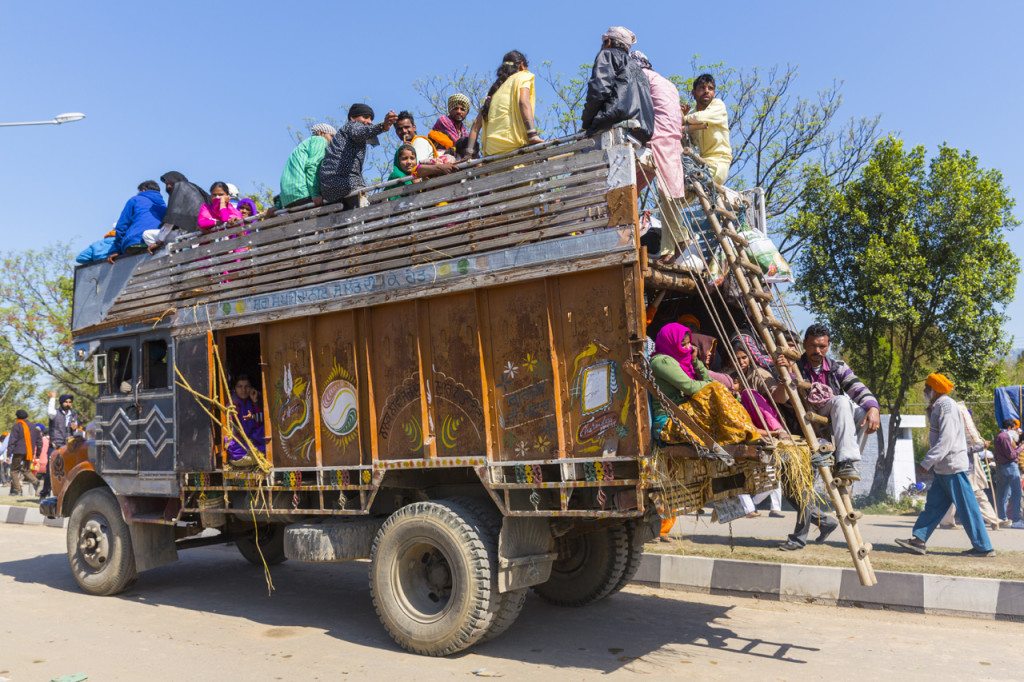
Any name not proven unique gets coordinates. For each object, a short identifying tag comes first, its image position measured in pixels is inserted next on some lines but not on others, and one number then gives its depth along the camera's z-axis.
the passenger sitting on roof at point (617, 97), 4.98
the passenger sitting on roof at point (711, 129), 6.35
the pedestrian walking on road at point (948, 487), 7.39
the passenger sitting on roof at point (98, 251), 7.86
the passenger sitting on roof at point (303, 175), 6.68
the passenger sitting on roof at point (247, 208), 7.71
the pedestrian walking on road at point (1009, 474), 10.49
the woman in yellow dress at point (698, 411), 4.49
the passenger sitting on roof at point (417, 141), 7.14
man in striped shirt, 5.16
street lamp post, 12.60
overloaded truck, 4.88
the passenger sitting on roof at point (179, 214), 7.36
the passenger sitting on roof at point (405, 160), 6.77
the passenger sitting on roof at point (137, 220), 7.63
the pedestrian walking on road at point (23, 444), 15.45
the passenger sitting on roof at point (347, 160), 6.34
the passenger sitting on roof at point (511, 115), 6.07
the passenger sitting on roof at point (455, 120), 7.84
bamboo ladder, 4.79
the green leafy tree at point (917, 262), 12.93
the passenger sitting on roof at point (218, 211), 7.13
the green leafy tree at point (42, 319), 24.44
